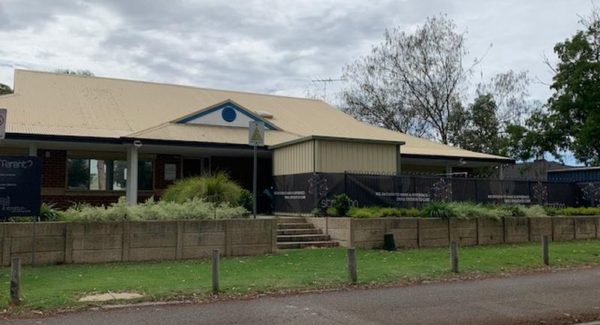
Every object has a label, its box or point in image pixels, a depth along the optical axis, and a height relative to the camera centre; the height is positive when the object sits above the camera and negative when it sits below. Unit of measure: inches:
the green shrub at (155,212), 514.9 -12.9
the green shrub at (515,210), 728.5 -14.0
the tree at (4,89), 1706.4 +311.2
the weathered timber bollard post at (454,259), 465.6 -47.1
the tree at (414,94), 1617.9 +291.2
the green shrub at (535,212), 738.2 -16.5
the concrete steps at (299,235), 611.5 -39.1
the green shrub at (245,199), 682.0 -1.4
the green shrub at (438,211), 665.6 -14.2
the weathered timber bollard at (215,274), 373.1 -47.4
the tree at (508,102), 1745.8 +285.3
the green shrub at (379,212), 633.6 -15.1
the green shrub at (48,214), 519.8 -14.6
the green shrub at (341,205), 653.9 -8.1
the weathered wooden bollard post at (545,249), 525.3 -44.2
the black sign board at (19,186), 475.8 +8.8
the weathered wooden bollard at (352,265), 413.7 -46.4
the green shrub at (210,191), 652.1 +7.4
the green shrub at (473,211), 668.7 -14.6
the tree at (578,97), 1268.5 +221.4
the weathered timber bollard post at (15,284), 332.5 -48.0
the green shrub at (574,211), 792.3 -16.8
